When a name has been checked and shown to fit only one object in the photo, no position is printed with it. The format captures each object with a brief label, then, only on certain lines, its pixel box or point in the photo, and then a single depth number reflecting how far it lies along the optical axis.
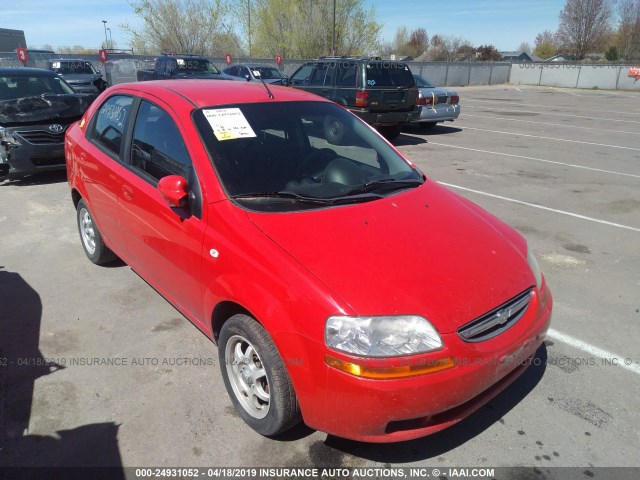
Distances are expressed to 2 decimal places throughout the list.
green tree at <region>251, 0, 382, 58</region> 37.72
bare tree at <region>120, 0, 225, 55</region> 33.16
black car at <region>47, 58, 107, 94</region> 16.92
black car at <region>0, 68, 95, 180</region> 7.04
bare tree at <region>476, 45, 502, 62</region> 58.97
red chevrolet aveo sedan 2.08
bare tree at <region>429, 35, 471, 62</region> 62.03
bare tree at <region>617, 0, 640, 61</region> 58.31
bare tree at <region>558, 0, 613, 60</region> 62.84
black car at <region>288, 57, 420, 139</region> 11.02
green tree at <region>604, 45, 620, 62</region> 51.22
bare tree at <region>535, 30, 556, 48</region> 94.91
